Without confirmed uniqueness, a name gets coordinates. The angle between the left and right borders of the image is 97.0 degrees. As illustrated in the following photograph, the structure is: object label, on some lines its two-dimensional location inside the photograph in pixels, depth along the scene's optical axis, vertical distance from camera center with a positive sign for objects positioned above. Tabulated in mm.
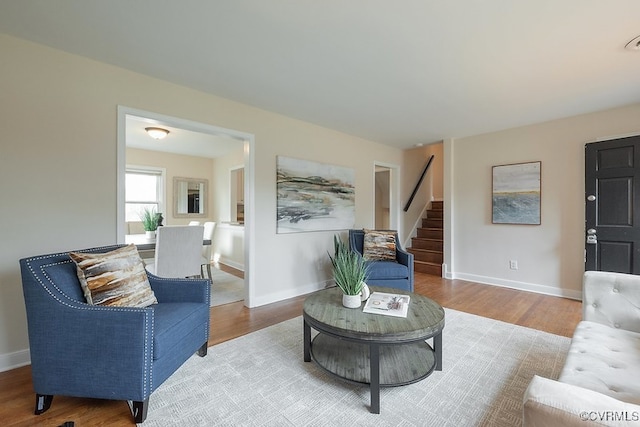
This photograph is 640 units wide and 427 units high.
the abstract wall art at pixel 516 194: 3906 +338
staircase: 5059 -523
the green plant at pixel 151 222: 4191 -97
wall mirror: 5855 +392
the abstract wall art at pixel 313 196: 3596 +280
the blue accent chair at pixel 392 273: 3242 -656
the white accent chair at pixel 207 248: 3997 -484
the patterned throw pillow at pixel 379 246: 3668 -384
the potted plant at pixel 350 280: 2002 -455
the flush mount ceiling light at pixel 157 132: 3926 +1172
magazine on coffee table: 1878 -622
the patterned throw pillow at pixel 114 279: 1642 -389
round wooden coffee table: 1587 -762
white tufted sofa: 706 -556
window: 5441 +494
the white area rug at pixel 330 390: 1516 -1070
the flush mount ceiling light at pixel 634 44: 1979 +1243
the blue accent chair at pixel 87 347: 1448 -684
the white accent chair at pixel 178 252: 3217 -427
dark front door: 3035 +141
